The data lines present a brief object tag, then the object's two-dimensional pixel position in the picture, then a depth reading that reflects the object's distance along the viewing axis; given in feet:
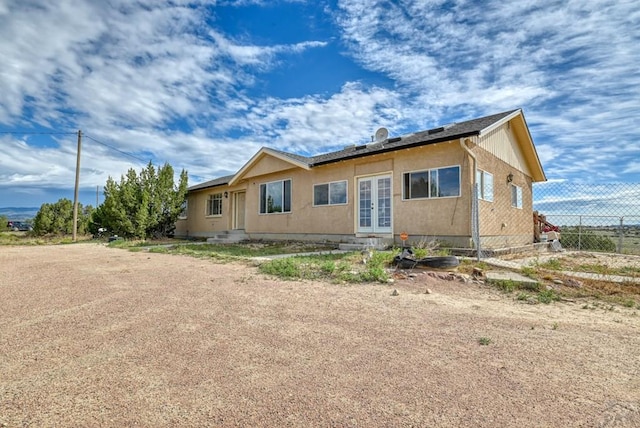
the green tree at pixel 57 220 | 71.82
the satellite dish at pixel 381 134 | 40.68
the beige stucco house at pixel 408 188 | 30.01
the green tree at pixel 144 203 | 54.54
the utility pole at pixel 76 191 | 63.61
